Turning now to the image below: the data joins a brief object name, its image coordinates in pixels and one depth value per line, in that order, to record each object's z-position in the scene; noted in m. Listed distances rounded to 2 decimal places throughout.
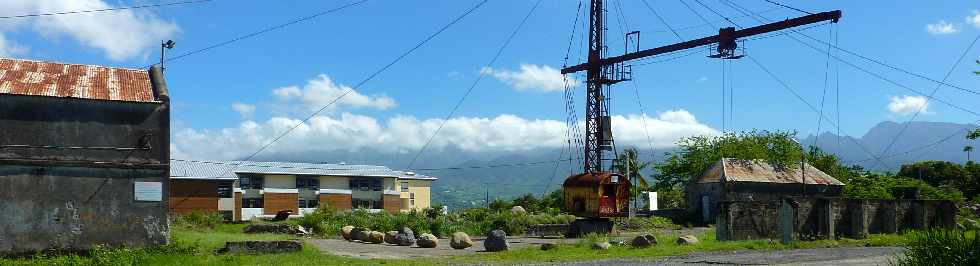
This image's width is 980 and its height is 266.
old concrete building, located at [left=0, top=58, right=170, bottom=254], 21.72
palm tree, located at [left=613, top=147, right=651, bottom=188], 71.97
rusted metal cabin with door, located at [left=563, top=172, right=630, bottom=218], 37.16
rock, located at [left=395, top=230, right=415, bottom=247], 30.39
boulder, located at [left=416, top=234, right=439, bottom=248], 29.35
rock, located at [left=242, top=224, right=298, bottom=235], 34.28
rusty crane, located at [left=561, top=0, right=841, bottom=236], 37.38
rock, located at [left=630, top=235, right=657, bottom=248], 27.98
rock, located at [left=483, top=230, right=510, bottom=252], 27.03
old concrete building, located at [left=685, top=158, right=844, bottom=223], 47.88
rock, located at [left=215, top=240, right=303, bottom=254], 23.28
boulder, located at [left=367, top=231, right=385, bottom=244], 31.23
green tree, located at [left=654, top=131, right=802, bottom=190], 58.69
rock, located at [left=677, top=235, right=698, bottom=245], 28.22
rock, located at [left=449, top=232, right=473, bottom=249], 28.81
